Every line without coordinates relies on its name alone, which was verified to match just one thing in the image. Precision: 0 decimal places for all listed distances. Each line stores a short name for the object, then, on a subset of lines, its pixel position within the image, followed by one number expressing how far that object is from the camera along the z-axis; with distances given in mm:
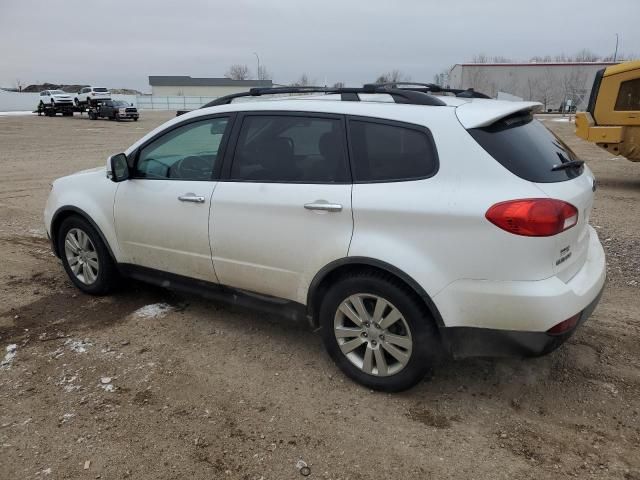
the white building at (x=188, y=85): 85331
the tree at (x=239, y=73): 117194
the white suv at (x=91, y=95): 39844
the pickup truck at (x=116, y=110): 36406
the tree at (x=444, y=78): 63744
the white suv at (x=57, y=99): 41919
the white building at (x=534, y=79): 55562
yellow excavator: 9648
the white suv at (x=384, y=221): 2682
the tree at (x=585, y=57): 89188
